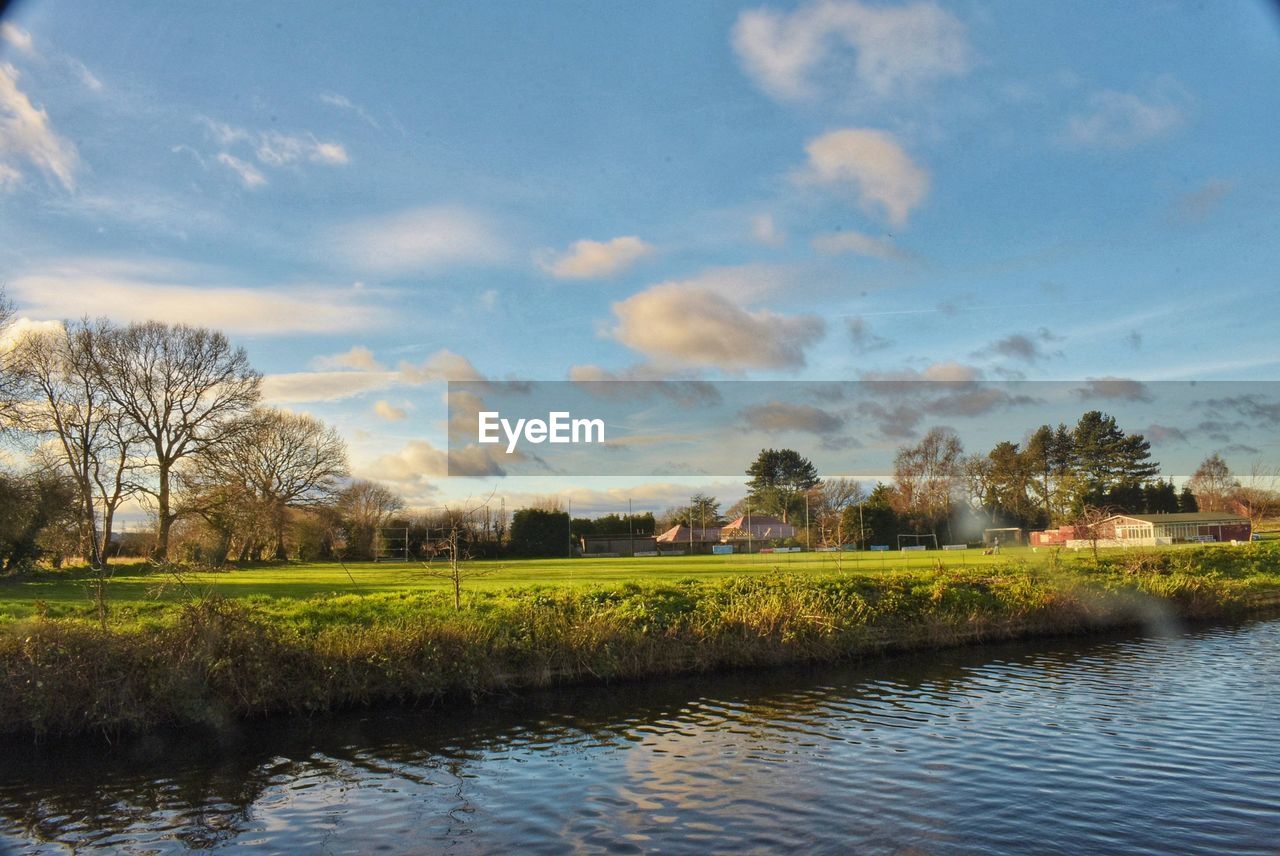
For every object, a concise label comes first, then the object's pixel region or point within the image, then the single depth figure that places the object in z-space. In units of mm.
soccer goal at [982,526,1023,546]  63625
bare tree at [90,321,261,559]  43000
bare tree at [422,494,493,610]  17375
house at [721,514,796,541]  78794
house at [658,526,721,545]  80250
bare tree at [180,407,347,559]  45219
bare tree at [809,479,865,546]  66938
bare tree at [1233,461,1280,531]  73688
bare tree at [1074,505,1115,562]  35641
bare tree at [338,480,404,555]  55469
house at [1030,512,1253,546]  66125
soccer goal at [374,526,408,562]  54750
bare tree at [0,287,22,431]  33062
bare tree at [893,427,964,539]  79438
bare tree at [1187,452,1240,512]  88750
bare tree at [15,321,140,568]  37750
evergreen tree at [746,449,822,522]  87188
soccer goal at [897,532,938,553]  66938
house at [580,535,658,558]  63719
